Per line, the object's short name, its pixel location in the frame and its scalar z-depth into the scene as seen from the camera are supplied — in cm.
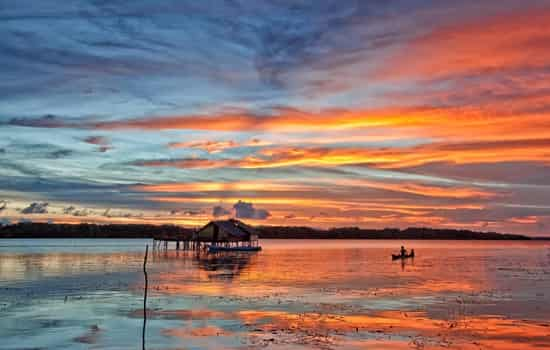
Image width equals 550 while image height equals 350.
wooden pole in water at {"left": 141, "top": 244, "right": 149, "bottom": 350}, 2262
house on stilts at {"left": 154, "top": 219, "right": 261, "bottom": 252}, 10638
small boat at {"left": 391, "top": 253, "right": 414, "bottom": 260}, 8488
